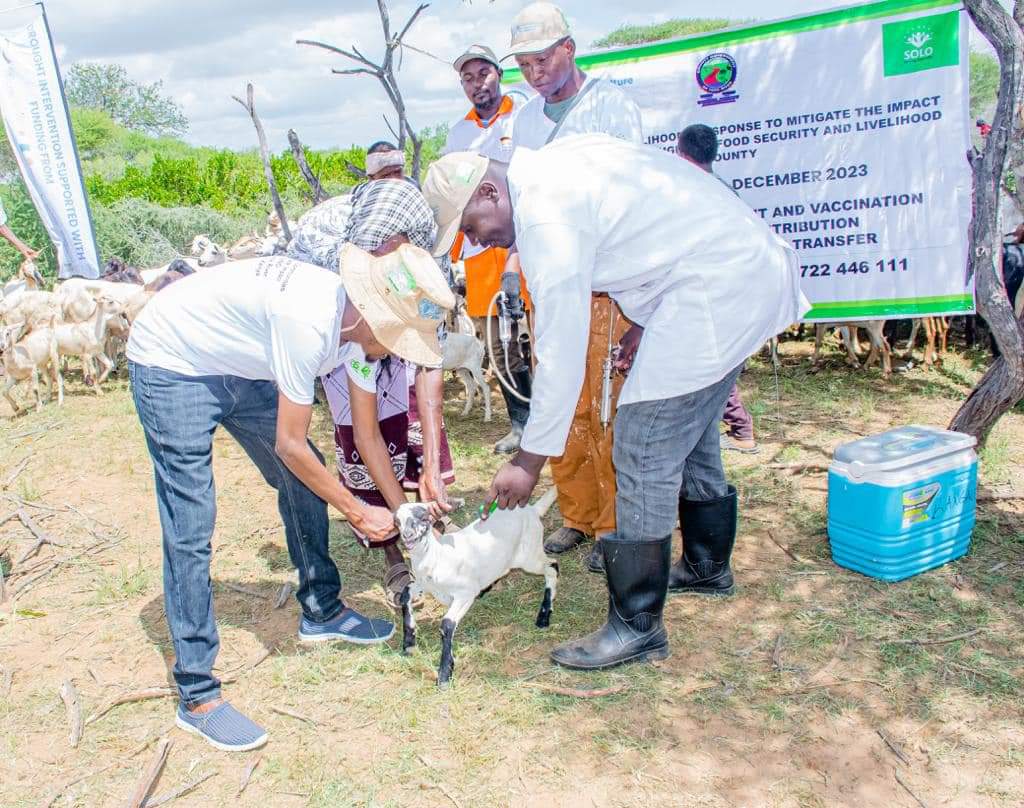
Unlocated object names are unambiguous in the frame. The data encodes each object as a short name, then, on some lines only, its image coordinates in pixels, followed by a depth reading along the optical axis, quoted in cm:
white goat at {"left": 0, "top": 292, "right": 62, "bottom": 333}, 890
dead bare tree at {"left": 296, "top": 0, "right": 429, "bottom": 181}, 632
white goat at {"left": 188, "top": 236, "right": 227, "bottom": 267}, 1028
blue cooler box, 372
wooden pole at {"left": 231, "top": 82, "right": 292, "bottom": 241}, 714
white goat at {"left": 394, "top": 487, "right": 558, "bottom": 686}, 315
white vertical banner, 1106
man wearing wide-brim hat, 266
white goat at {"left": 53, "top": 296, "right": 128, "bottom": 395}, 874
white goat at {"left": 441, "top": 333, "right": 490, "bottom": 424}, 681
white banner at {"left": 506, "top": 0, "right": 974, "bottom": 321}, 629
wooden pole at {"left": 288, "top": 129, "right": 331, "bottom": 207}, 725
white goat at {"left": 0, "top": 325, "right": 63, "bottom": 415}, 832
